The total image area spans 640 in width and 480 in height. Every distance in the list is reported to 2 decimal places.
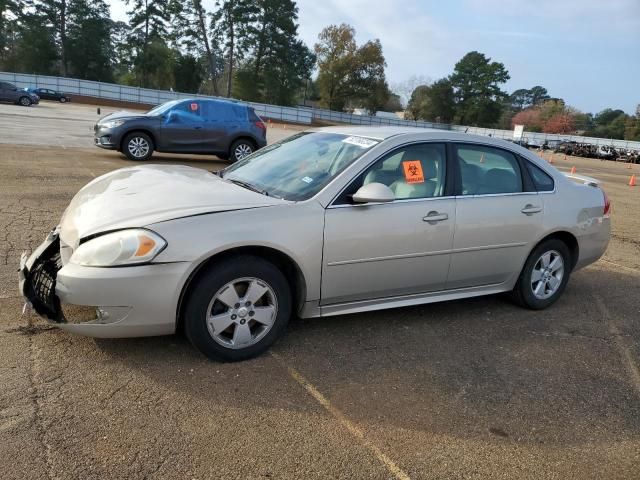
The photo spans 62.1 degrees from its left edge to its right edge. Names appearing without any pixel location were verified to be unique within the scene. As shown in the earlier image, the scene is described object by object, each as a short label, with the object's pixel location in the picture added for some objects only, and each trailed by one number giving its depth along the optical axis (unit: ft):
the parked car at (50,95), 146.51
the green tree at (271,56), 214.69
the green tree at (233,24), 210.18
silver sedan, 10.46
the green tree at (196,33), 209.67
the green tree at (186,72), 208.03
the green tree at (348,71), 247.91
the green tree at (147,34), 202.08
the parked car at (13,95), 109.29
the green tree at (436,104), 293.02
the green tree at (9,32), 188.65
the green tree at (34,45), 188.96
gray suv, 40.24
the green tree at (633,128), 282.15
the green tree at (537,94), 467.93
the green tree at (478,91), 298.15
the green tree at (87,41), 195.83
